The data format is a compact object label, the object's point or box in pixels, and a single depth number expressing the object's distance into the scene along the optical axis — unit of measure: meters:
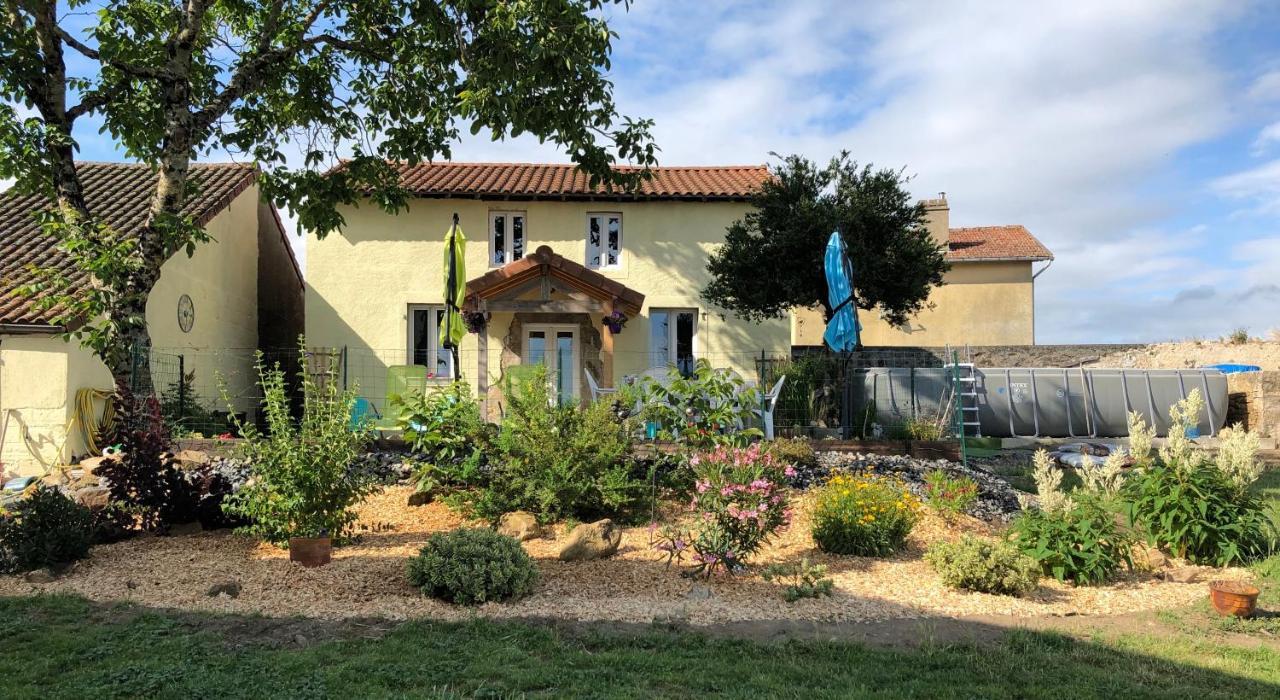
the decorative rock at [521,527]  7.48
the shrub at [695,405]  8.41
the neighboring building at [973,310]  27.28
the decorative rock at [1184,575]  6.62
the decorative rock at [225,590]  5.80
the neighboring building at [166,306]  11.74
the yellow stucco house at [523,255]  16.53
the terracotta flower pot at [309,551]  6.52
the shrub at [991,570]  6.05
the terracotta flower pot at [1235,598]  5.47
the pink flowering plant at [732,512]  6.31
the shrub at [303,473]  6.56
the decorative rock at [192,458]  9.95
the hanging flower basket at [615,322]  14.73
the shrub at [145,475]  7.52
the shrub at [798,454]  9.73
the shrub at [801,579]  5.99
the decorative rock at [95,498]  7.76
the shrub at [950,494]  8.27
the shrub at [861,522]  7.25
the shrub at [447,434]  8.40
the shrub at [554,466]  7.72
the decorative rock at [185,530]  7.69
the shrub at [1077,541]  6.39
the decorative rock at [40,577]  6.18
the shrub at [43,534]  6.45
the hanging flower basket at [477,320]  14.87
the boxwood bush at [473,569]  5.60
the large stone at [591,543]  6.80
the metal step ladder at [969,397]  16.58
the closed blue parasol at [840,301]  11.54
